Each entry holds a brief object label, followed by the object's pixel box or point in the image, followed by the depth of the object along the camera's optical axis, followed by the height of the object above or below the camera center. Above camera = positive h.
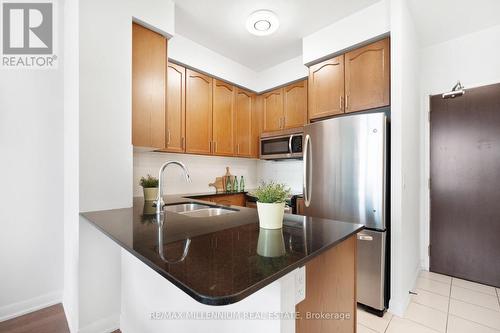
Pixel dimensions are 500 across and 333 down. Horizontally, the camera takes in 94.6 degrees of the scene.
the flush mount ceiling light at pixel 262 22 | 2.00 +1.29
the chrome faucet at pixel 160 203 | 1.49 -0.24
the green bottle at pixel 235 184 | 3.48 -0.27
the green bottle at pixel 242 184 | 3.57 -0.28
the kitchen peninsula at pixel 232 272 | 0.63 -0.30
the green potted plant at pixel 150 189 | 2.05 -0.20
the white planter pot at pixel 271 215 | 1.02 -0.22
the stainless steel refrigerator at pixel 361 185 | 1.86 -0.16
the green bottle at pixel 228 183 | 3.41 -0.25
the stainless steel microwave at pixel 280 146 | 2.89 +0.28
